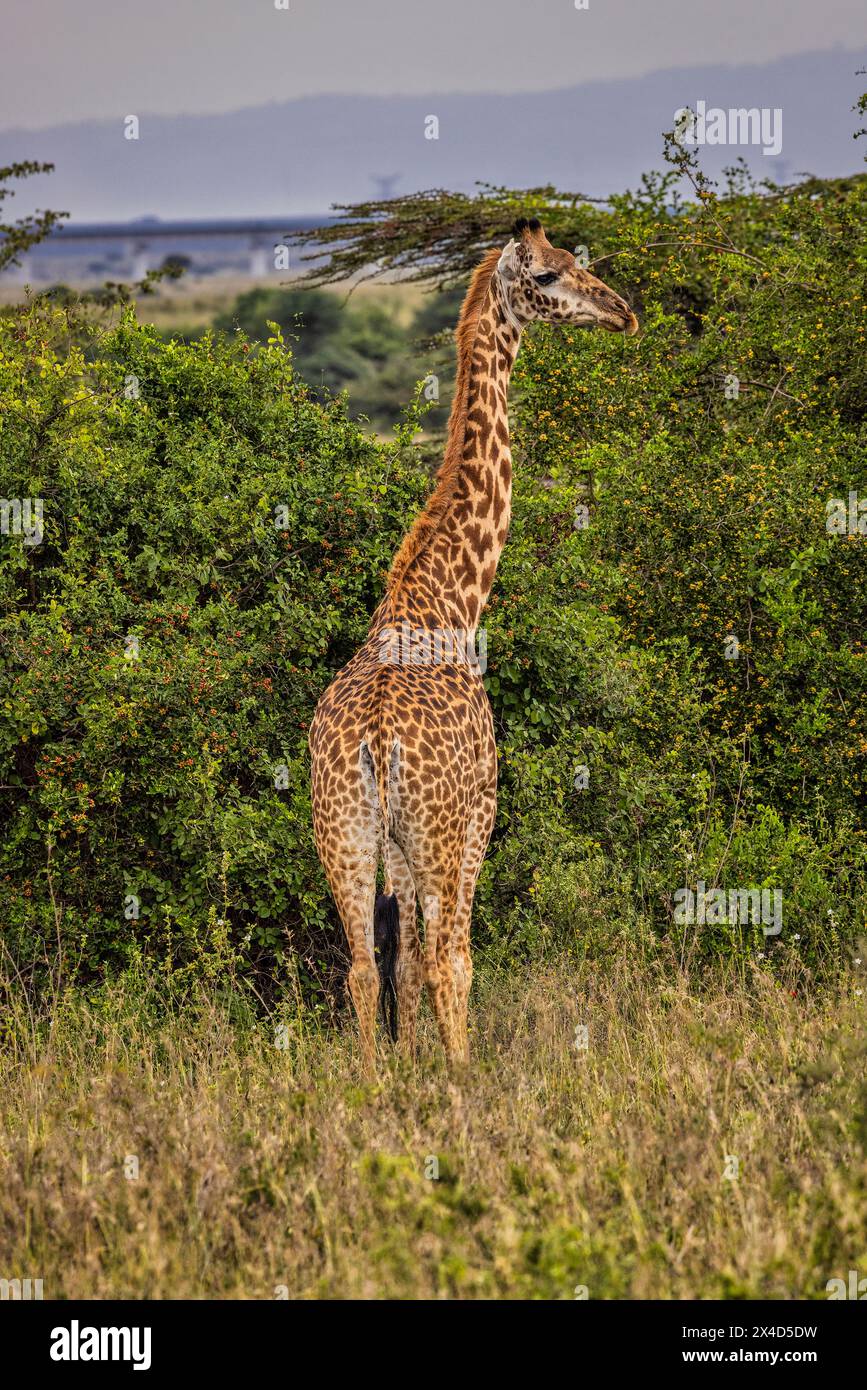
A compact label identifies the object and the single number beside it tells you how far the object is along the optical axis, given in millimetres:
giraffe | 12242
